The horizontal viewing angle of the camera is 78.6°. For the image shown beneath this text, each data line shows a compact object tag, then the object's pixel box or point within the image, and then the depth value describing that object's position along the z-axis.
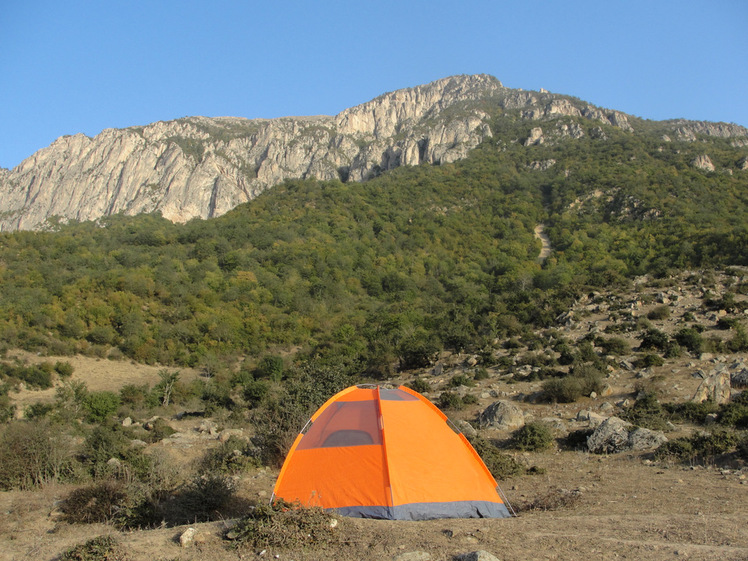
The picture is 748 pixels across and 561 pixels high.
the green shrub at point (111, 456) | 8.23
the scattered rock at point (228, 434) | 11.91
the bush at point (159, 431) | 13.21
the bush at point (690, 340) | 15.34
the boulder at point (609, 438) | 8.75
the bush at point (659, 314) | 19.69
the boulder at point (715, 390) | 11.13
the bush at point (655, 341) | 16.02
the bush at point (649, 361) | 14.44
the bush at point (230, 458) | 8.77
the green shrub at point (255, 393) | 18.68
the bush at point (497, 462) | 7.67
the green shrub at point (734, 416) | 9.41
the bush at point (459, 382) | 16.21
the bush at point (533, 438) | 9.36
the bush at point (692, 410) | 10.24
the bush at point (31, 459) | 8.27
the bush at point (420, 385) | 16.52
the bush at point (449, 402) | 13.32
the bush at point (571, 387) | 12.70
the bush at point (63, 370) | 25.19
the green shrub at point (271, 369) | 24.83
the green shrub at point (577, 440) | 9.23
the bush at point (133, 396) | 20.14
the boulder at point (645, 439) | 8.55
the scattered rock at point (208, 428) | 13.69
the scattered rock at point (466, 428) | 9.02
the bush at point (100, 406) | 17.08
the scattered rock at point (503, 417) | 11.15
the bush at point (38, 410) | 16.70
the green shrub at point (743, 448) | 7.36
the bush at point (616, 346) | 16.34
